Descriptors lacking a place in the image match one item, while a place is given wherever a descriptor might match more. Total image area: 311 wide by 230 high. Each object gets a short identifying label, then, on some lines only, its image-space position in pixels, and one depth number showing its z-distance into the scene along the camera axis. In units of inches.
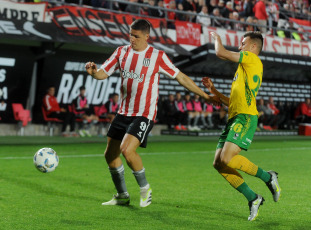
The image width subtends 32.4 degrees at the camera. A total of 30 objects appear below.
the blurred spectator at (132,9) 790.5
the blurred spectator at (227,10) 931.0
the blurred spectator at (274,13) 1011.8
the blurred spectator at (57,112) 756.0
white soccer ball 252.4
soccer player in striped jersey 233.3
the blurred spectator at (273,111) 1023.4
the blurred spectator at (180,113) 890.1
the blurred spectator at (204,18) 867.4
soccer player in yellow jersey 215.5
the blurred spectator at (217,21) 900.0
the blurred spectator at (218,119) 948.8
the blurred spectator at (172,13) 847.7
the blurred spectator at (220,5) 942.2
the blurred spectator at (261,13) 967.0
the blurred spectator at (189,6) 872.9
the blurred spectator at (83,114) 776.8
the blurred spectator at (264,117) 993.5
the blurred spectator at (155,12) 815.7
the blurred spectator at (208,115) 934.4
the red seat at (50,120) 759.2
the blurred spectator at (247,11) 980.6
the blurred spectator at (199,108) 916.8
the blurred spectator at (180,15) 854.5
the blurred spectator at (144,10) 800.3
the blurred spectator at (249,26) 925.2
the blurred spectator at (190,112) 903.7
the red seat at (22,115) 752.3
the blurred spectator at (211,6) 936.3
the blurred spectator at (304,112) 1057.5
